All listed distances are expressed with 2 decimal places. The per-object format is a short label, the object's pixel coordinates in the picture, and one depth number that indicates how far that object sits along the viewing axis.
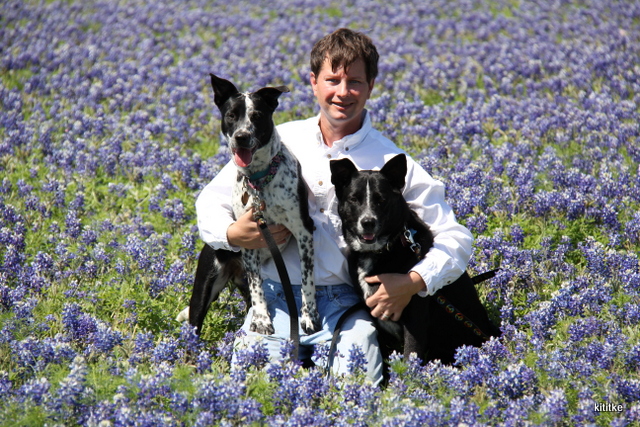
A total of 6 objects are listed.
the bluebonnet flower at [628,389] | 6.30
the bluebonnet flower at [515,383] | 6.54
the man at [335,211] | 7.82
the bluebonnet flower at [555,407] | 5.92
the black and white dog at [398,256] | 7.46
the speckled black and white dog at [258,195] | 7.71
